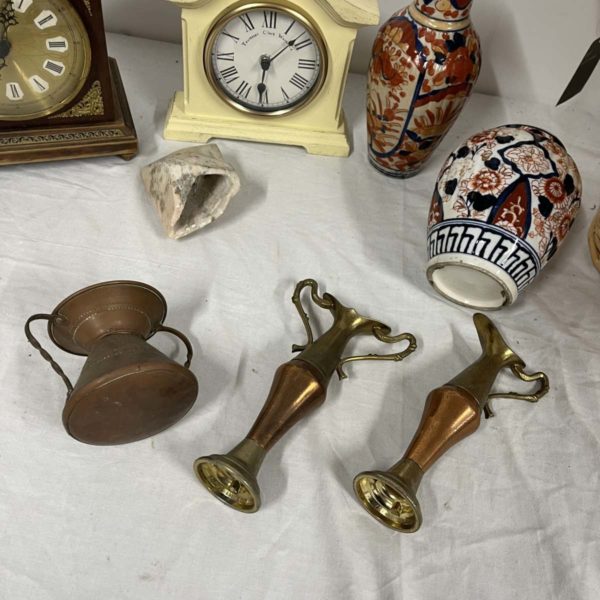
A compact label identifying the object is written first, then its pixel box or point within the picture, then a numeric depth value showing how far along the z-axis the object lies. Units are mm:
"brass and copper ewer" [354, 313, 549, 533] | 774
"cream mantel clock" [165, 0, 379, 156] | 1022
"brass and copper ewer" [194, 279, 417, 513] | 766
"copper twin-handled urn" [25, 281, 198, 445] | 727
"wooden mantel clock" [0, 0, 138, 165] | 929
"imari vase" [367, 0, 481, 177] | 979
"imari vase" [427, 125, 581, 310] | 913
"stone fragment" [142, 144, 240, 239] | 997
